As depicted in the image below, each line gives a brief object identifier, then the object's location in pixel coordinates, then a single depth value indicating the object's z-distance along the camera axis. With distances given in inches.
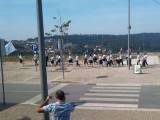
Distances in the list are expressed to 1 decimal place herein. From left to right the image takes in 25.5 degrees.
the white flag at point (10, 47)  723.4
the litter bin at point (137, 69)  1031.9
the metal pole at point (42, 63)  325.7
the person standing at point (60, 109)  275.4
